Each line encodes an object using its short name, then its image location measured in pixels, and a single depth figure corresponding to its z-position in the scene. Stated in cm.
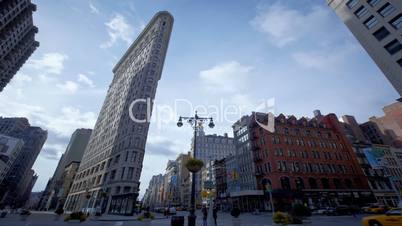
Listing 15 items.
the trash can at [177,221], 1255
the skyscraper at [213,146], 10888
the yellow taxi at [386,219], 1209
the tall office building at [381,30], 3044
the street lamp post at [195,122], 1755
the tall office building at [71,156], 10108
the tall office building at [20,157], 13425
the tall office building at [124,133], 4825
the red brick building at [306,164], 4547
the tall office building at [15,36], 6062
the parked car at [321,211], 3406
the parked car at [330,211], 3250
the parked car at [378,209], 3174
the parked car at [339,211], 3255
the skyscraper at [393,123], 6769
